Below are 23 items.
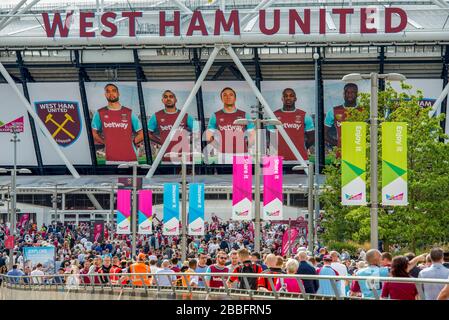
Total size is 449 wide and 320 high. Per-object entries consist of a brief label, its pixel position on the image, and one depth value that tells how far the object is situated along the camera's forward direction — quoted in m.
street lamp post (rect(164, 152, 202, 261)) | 48.50
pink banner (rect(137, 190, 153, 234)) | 55.09
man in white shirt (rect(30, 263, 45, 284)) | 34.03
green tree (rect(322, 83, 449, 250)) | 48.88
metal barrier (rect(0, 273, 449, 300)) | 16.66
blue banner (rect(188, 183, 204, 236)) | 50.22
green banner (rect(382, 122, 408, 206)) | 33.53
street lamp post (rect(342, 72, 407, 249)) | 31.61
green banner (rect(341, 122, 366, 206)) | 34.34
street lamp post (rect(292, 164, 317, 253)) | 52.06
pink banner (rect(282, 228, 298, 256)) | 52.34
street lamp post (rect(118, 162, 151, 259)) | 56.14
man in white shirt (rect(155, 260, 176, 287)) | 24.58
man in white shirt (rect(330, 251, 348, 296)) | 24.77
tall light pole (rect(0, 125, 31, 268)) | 68.38
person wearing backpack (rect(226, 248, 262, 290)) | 22.83
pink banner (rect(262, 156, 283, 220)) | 47.00
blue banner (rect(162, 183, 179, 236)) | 52.03
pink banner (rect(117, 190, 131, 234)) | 56.38
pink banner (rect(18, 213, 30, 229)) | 81.67
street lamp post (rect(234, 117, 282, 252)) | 43.25
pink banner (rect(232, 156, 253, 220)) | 46.38
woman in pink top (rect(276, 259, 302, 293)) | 18.52
